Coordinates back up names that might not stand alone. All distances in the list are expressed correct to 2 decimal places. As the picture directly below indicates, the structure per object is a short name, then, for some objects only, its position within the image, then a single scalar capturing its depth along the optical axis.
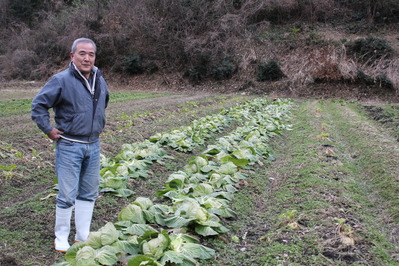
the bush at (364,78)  23.25
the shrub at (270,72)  25.98
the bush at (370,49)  25.42
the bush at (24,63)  33.69
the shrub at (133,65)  30.39
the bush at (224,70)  27.64
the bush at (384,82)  22.61
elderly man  3.54
